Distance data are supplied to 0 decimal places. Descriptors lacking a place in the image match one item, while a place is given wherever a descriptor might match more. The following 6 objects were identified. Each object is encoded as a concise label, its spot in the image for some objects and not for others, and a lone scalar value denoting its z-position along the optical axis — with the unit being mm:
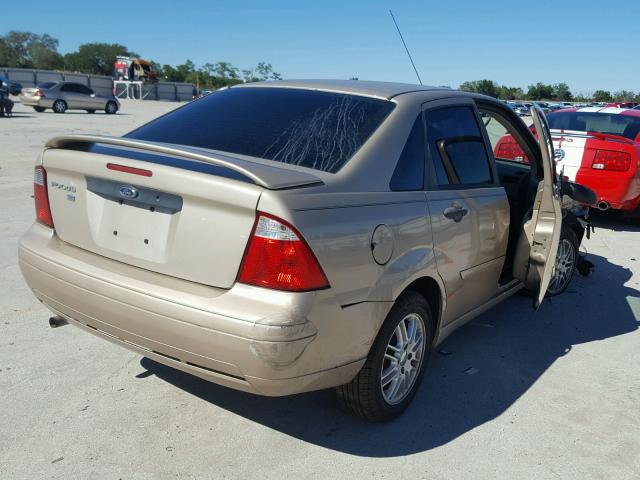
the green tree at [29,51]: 104000
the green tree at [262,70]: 106856
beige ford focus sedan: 2383
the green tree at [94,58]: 113625
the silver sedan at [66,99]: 28484
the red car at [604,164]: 7773
